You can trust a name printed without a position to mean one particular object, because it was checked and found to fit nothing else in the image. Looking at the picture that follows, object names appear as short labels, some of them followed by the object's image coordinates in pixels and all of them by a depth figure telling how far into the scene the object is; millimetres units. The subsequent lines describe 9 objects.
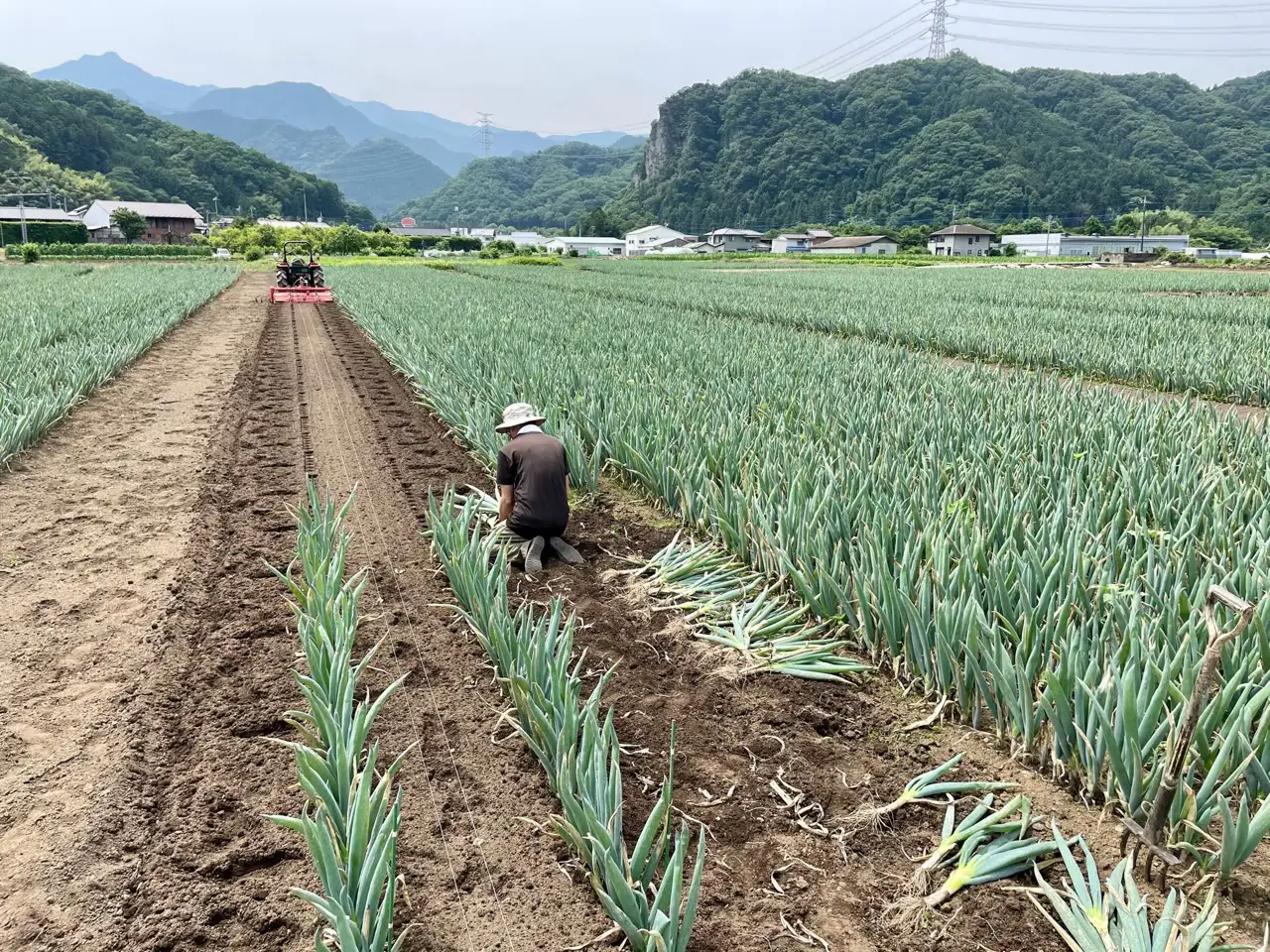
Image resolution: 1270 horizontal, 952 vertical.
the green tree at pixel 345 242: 57312
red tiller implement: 19641
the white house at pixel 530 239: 110131
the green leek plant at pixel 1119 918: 1742
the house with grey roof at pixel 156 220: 75750
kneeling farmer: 4309
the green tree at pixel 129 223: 68938
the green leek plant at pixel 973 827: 2166
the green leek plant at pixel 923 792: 2369
